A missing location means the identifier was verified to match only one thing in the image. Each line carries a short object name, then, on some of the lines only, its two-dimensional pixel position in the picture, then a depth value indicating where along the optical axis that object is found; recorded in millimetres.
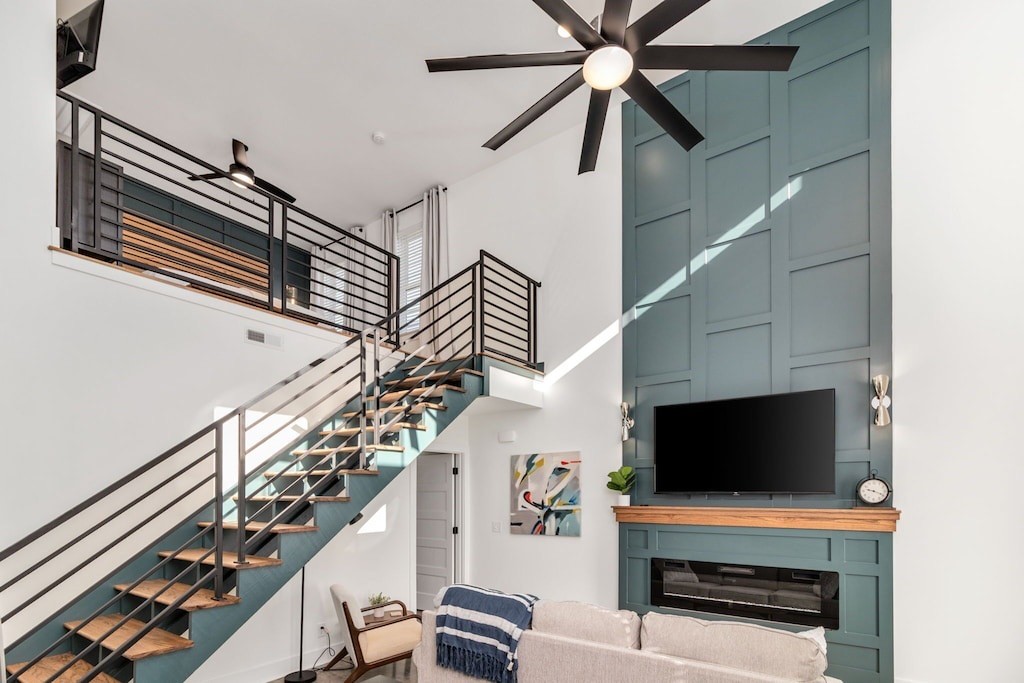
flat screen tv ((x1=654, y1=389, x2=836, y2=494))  4766
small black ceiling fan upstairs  5719
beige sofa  2658
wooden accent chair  4844
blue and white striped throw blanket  3289
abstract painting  6234
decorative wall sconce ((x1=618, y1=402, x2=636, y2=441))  5863
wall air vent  5230
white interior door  7188
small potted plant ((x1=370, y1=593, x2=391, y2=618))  5969
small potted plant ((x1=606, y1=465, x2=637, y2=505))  5652
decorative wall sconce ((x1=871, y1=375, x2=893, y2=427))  4520
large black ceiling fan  3066
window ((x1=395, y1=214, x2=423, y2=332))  8258
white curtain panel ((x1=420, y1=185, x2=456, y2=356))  7816
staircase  3393
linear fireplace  4648
